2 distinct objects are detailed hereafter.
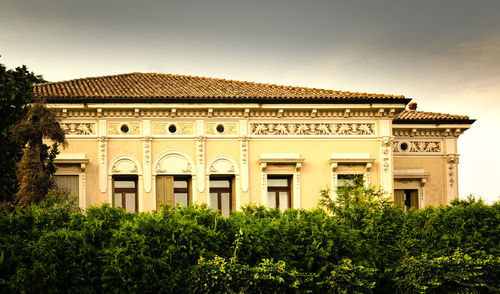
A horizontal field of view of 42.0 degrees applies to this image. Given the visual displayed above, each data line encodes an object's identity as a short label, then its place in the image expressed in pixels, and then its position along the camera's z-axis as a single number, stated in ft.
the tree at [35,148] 69.62
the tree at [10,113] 72.33
